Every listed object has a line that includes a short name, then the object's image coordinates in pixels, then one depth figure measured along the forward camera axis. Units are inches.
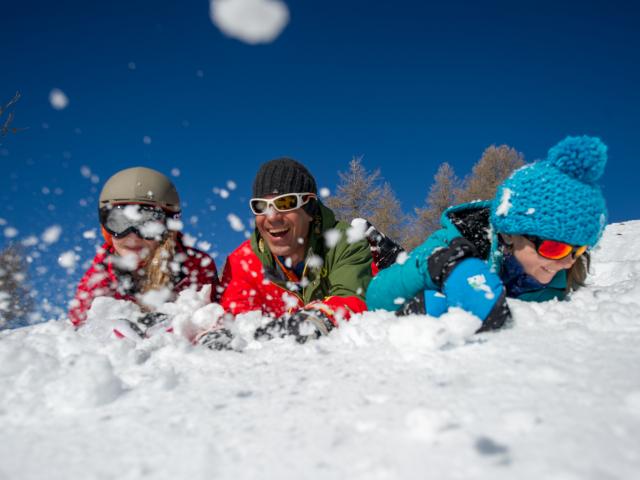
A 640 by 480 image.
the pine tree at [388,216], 781.9
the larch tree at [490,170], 860.6
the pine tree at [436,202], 871.1
